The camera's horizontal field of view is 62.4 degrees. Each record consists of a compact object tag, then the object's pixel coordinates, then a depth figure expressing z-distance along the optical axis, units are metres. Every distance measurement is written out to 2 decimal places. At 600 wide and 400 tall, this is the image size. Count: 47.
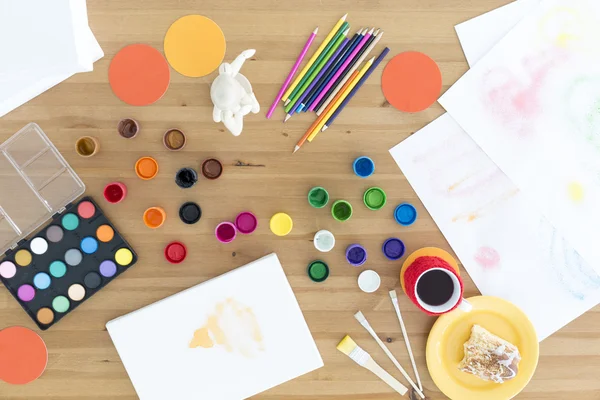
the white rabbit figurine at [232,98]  0.83
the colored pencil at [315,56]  0.98
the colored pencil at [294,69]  0.98
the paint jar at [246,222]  1.00
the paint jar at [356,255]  1.01
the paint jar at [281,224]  1.00
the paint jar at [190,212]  1.00
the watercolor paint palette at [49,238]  0.99
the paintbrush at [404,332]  1.02
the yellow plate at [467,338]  1.01
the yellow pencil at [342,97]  0.98
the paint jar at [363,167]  0.99
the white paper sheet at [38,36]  0.87
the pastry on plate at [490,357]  0.99
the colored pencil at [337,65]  0.98
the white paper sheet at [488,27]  0.99
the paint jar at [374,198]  1.00
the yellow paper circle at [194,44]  0.98
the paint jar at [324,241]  1.01
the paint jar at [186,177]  0.99
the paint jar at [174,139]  0.98
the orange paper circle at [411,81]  0.99
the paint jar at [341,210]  1.00
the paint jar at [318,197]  1.00
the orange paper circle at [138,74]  0.98
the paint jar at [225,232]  1.00
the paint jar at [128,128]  0.98
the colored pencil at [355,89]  0.99
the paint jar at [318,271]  1.01
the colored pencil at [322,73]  0.98
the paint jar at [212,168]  0.99
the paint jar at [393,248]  1.01
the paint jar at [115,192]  0.99
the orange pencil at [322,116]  0.99
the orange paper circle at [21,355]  1.01
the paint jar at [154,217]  0.99
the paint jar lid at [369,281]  1.02
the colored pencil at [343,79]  0.98
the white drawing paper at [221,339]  1.01
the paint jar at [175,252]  1.01
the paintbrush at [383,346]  1.02
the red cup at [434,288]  0.93
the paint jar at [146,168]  0.99
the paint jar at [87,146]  0.98
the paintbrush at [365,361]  1.02
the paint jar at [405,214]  1.01
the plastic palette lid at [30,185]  0.99
